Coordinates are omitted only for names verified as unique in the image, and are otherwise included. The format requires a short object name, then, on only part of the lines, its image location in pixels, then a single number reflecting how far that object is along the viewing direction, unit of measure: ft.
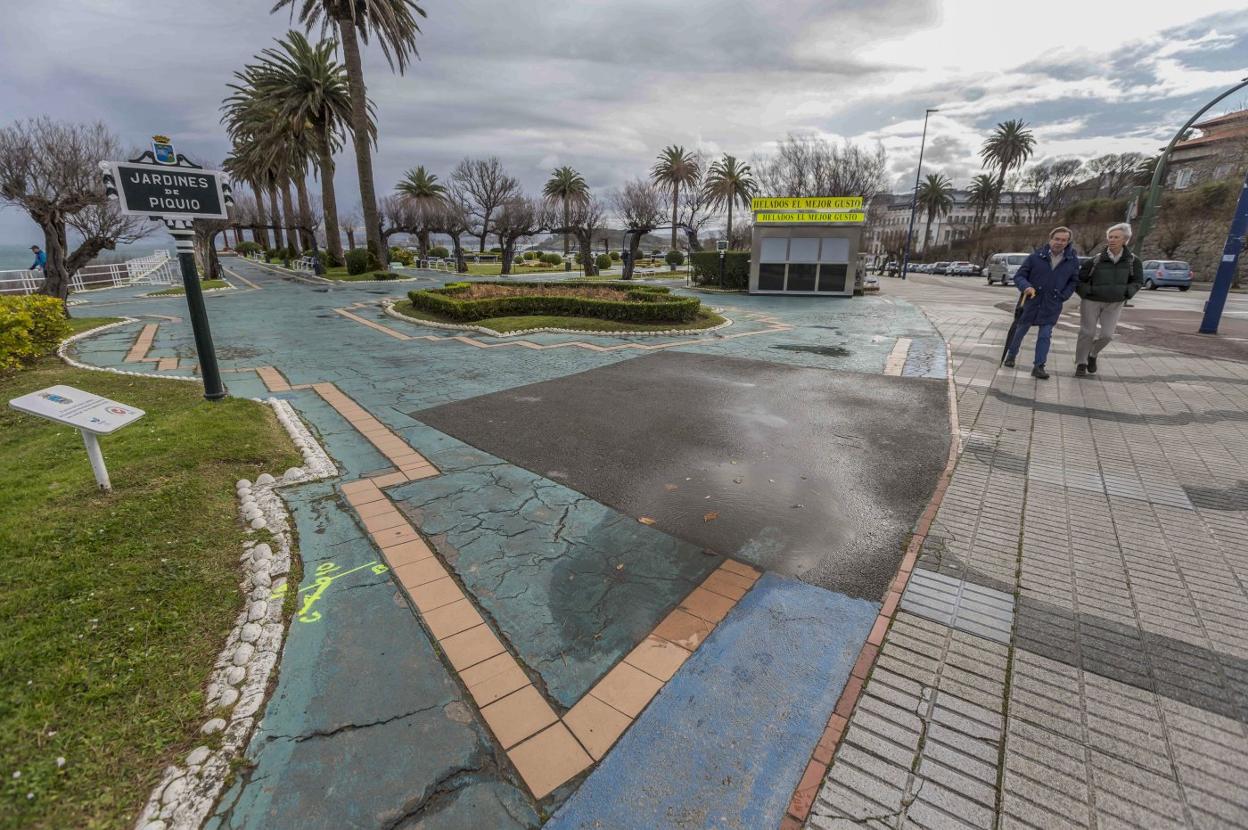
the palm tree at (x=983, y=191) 206.39
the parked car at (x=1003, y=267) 102.10
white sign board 10.98
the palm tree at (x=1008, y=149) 178.81
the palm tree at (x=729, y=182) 147.02
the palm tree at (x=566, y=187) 158.30
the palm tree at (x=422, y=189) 149.38
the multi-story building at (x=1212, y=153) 115.34
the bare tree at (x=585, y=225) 114.11
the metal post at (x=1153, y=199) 39.47
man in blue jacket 24.02
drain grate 8.98
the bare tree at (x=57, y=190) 43.93
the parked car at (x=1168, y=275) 84.07
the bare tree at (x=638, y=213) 100.32
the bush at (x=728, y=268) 84.19
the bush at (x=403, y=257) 147.88
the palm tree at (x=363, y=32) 78.12
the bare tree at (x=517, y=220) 111.55
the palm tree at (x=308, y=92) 90.74
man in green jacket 23.07
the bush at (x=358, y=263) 95.55
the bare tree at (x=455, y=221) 122.01
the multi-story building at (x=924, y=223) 216.74
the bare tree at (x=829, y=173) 129.59
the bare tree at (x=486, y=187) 132.98
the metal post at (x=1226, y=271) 33.86
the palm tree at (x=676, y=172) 146.51
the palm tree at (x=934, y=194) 213.25
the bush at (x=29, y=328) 24.53
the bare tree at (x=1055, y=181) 194.49
